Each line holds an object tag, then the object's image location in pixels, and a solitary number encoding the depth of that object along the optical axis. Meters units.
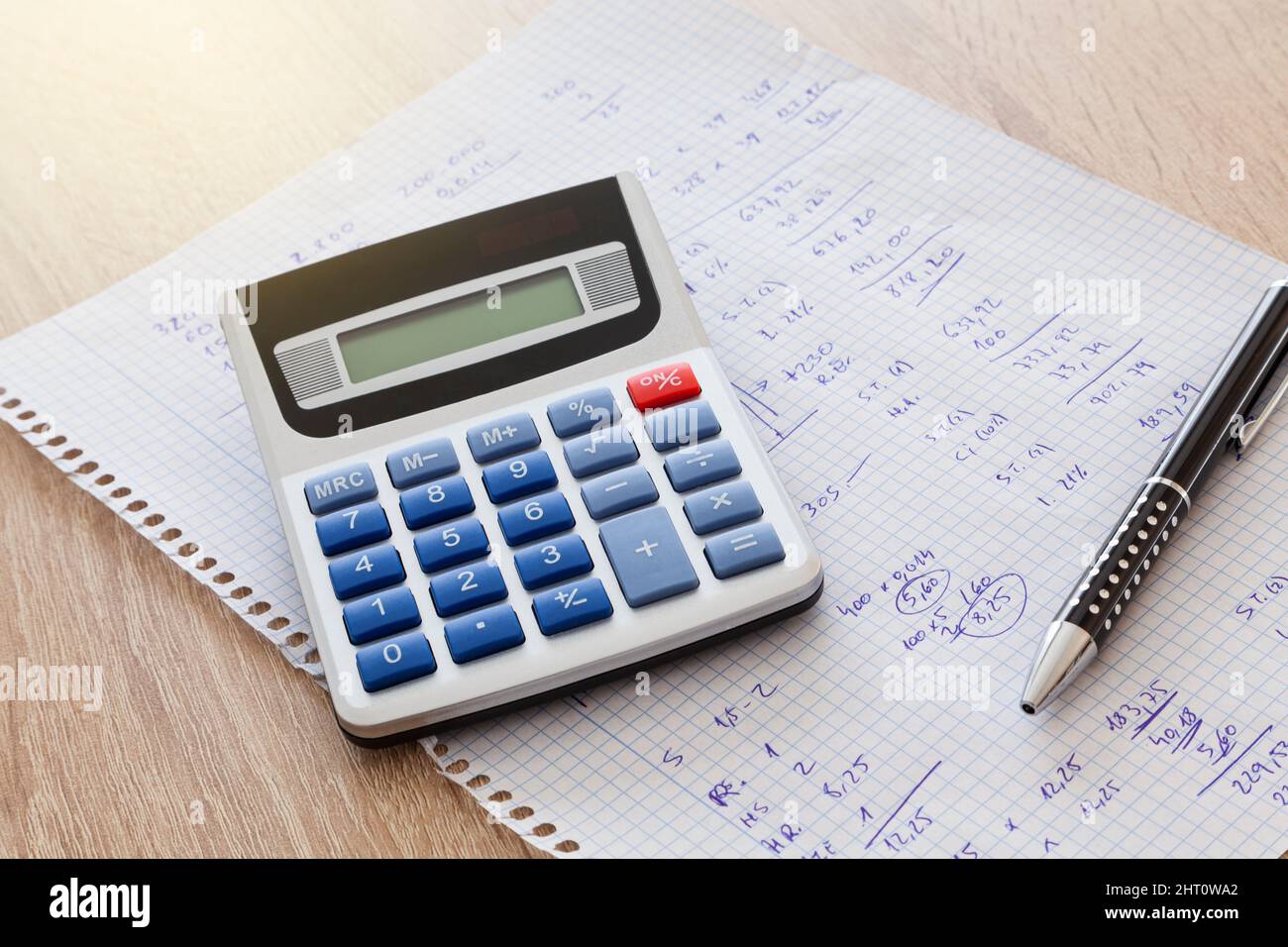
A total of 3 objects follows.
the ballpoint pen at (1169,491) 0.47
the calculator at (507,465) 0.48
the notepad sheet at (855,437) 0.46
